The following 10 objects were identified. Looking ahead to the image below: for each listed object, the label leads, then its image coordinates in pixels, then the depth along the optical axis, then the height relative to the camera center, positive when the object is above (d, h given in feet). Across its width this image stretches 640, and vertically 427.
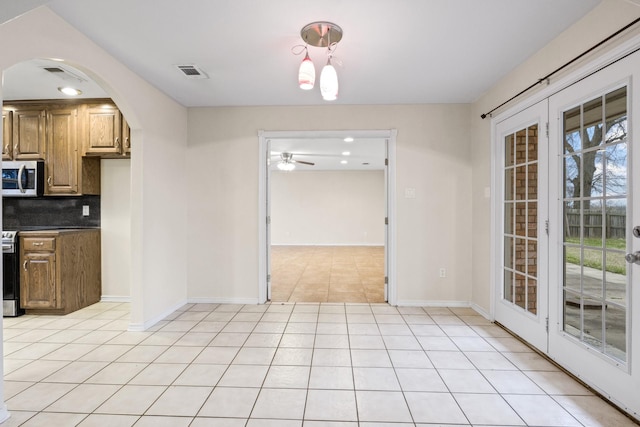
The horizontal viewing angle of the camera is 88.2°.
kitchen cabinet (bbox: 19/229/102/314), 11.62 -2.07
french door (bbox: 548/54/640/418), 6.08 -0.36
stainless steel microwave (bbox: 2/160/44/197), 12.35 +1.33
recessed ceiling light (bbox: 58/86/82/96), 11.32 +4.29
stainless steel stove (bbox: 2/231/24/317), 11.56 -2.14
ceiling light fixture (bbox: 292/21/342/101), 7.47 +3.56
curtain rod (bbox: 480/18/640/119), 6.08 +3.42
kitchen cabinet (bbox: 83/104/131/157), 12.42 +3.10
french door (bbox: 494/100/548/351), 8.69 -0.32
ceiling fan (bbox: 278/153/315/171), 24.77 +4.03
